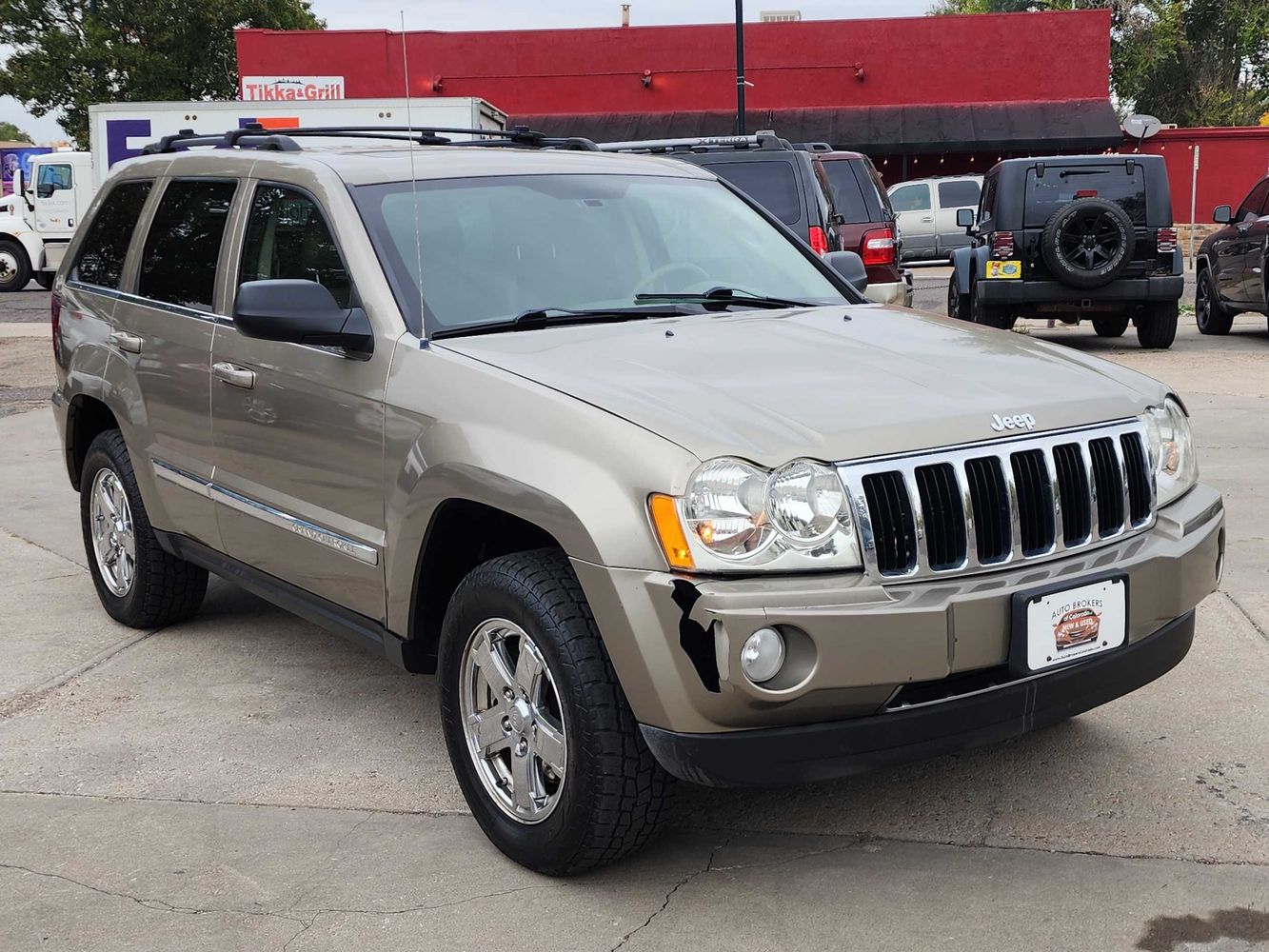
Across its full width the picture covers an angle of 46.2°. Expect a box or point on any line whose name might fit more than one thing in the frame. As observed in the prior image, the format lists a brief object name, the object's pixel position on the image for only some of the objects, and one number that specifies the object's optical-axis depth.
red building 34.91
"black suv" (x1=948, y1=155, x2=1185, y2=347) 13.72
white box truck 18.75
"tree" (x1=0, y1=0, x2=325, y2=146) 46.38
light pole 30.28
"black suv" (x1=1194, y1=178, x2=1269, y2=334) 14.70
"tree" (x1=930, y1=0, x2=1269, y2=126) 48.56
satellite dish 26.69
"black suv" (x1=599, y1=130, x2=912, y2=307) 11.13
